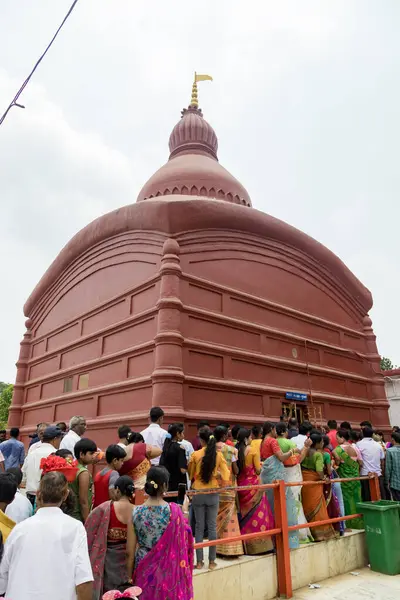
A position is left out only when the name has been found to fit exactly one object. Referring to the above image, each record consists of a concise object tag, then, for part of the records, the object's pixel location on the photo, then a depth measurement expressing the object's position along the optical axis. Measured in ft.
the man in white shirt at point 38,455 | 14.94
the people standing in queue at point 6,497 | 8.04
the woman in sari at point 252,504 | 15.61
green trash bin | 17.66
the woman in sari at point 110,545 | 8.91
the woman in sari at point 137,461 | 13.41
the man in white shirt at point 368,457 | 21.90
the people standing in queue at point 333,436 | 24.13
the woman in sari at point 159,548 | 8.94
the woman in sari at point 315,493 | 17.76
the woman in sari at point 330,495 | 18.52
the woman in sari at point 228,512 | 15.08
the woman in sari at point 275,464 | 16.79
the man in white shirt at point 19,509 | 8.93
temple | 28.71
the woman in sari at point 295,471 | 17.16
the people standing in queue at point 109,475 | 11.09
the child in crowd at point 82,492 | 10.64
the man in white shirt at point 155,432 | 18.93
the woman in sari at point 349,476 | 20.48
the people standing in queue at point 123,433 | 16.02
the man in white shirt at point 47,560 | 6.32
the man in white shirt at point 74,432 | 17.63
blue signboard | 33.04
